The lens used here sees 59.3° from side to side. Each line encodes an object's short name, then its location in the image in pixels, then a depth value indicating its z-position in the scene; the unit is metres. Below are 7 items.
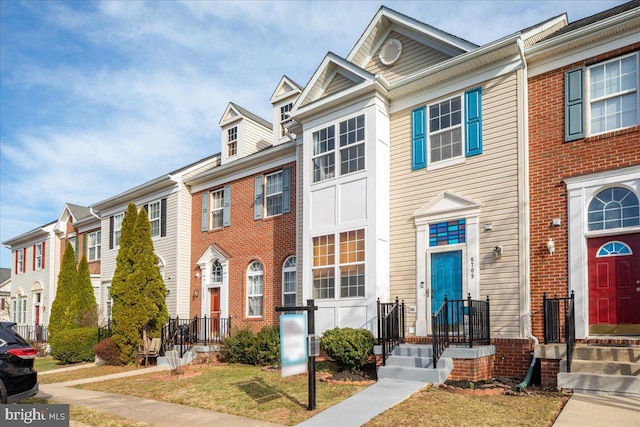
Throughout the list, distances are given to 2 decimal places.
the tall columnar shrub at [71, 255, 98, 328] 22.22
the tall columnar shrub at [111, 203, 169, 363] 16.88
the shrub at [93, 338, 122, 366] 17.19
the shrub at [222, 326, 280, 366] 14.55
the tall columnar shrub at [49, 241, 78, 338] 23.97
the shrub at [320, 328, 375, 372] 11.67
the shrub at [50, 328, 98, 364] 18.89
